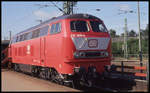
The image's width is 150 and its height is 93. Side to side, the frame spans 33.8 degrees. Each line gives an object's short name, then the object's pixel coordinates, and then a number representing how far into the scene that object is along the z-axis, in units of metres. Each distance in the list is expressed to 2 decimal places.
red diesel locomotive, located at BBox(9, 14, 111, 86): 11.29
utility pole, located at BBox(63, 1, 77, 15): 26.81
